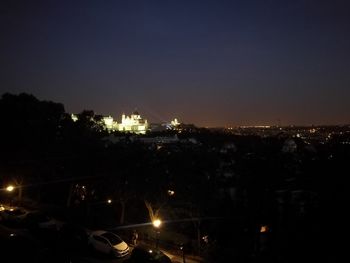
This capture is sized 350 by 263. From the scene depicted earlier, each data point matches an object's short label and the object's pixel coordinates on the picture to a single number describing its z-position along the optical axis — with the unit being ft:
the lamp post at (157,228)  53.31
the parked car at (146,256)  45.62
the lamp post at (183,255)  49.56
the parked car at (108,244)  50.72
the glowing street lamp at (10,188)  84.33
